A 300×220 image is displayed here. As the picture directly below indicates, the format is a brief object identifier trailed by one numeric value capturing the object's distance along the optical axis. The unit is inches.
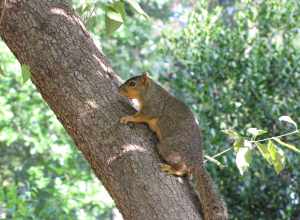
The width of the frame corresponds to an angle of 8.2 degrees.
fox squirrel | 183.5
